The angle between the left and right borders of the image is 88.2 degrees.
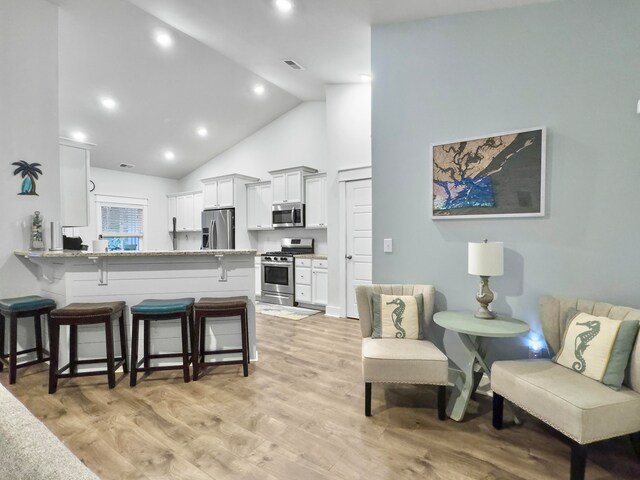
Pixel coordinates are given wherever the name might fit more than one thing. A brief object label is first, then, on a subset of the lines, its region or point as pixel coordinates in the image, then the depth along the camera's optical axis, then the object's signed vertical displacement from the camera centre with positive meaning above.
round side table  2.12 -0.75
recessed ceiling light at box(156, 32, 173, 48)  4.25 +2.54
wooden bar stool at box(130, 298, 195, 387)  2.67 -0.68
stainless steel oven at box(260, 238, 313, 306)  5.75 -0.69
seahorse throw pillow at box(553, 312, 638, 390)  1.77 -0.65
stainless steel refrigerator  6.62 +0.11
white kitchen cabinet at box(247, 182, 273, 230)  6.45 +0.54
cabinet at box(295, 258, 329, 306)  5.35 -0.80
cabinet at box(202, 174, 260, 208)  6.55 +0.89
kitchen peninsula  2.92 -0.44
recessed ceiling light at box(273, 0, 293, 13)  3.05 +2.14
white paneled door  4.71 -0.07
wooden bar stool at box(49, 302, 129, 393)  2.56 -0.74
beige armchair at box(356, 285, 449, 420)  2.16 -0.87
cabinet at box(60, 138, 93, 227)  3.82 +0.60
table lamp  2.27 -0.20
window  7.04 +0.28
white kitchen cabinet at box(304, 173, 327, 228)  5.63 +0.57
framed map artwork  2.37 +0.43
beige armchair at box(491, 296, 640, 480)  1.57 -0.84
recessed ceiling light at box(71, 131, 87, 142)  5.82 +1.74
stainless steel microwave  5.83 +0.33
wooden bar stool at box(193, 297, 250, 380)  2.80 -0.70
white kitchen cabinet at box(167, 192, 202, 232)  7.54 +0.55
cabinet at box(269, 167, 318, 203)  5.79 +0.89
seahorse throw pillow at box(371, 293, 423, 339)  2.56 -0.65
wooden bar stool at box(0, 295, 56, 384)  2.75 -0.70
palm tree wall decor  3.22 +0.58
